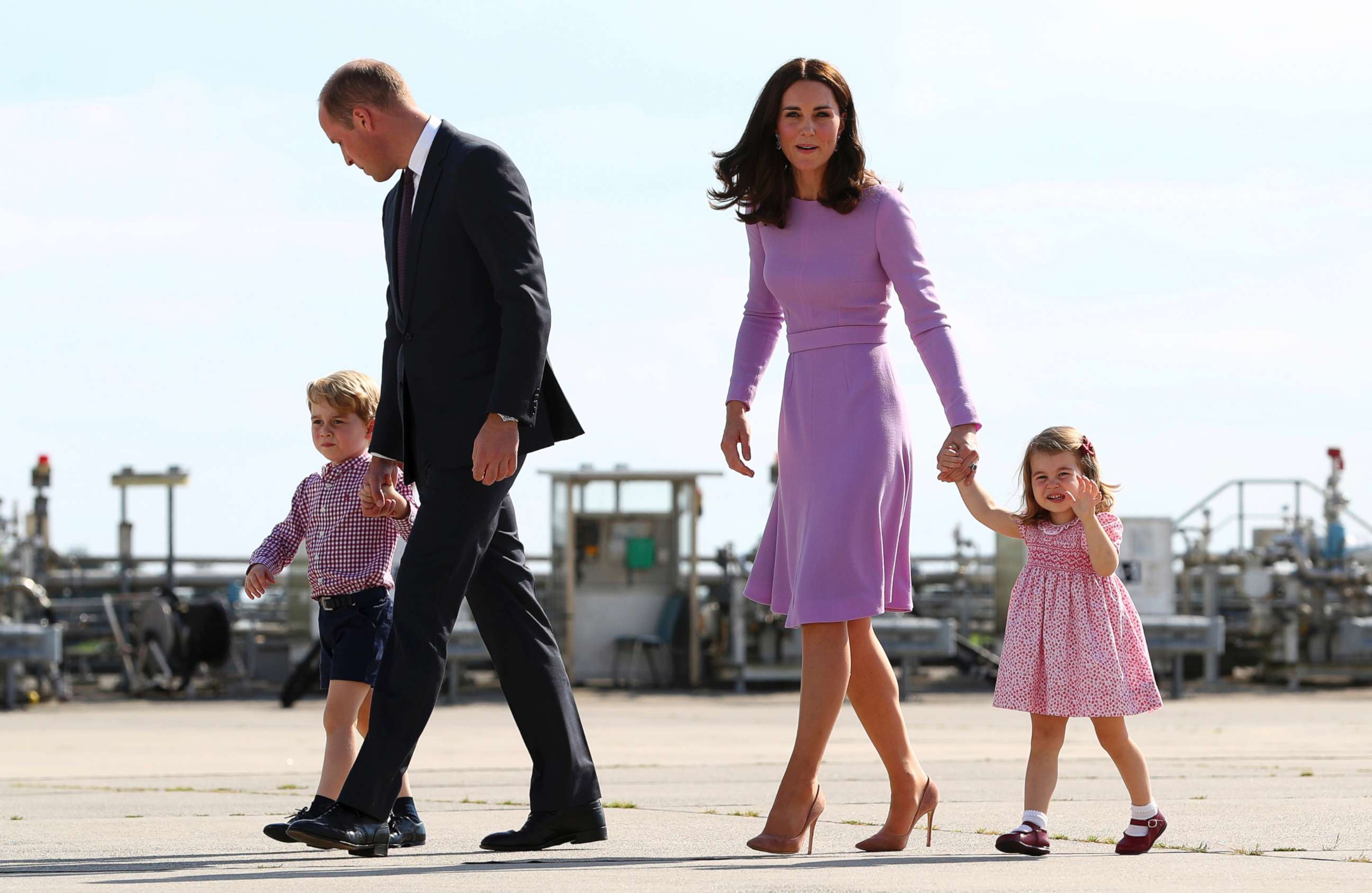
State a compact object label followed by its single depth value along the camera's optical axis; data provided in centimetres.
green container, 4387
